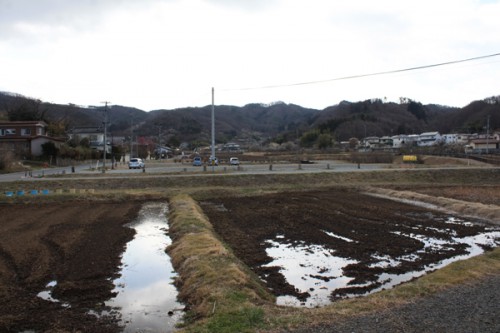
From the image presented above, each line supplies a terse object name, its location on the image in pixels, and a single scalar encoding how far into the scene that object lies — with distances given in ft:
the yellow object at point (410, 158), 178.29
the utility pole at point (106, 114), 152.97
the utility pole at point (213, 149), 118.01
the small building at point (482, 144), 250.57
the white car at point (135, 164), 156.66
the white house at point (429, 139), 344.37
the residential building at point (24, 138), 175.22
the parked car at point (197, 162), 169.25
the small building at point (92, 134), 253.32
